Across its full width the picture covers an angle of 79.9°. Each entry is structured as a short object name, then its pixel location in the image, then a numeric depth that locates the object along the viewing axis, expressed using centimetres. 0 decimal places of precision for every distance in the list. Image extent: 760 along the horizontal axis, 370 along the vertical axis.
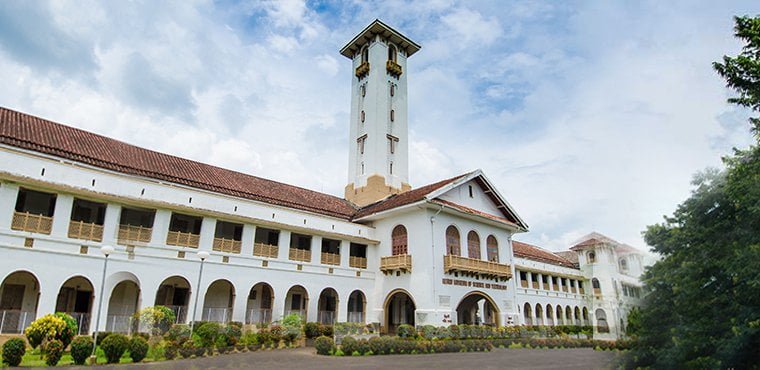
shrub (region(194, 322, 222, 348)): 1497
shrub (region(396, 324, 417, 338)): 1889
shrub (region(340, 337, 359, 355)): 1521
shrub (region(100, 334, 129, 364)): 1191
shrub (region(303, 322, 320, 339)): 1856
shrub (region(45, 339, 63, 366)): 1125
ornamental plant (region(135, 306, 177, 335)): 1534
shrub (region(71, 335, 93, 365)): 1153
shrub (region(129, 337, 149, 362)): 1223
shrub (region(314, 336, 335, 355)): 1523
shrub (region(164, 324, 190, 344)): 1409
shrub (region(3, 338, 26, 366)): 1074
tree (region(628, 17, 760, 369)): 553
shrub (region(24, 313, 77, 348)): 1245
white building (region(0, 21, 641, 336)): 1536
